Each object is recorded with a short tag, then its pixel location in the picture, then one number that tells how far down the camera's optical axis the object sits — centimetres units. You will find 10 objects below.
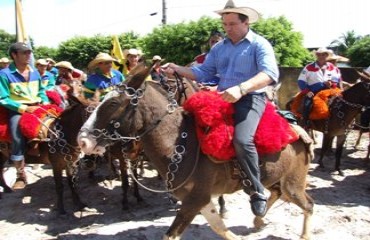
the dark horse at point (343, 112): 820
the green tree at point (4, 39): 6098
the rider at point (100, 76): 644
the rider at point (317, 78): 890
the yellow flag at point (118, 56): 844
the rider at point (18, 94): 586
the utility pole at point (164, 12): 2419
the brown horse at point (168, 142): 356
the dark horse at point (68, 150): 575
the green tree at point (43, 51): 4161
